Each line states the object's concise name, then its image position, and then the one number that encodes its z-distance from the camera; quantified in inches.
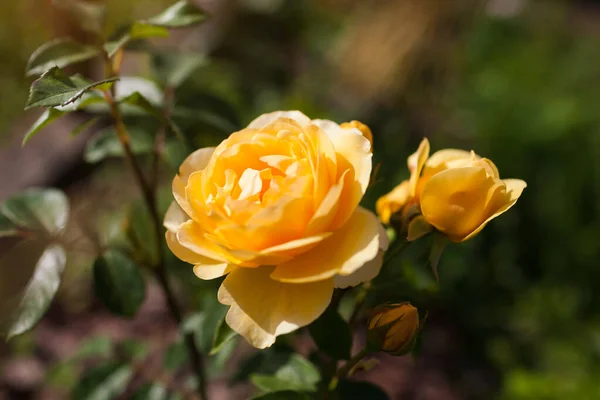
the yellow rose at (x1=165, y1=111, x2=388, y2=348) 15.7
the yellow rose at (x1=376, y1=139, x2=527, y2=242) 17.6
